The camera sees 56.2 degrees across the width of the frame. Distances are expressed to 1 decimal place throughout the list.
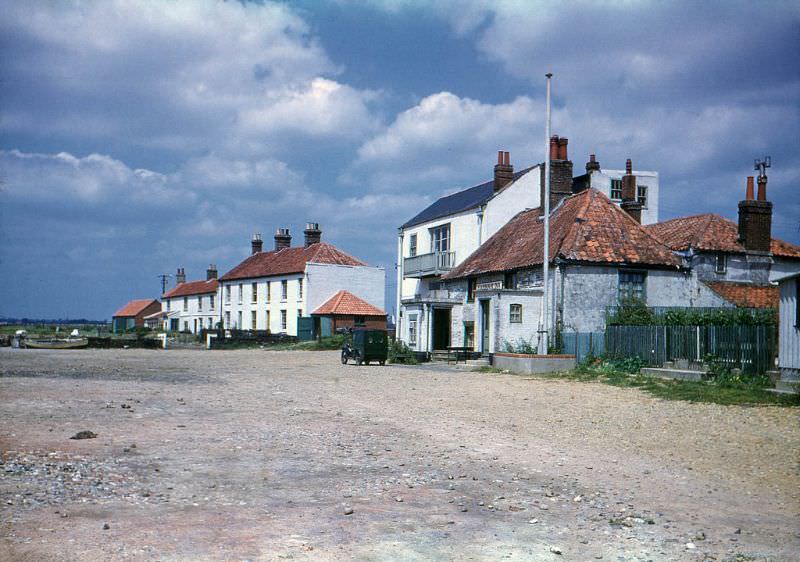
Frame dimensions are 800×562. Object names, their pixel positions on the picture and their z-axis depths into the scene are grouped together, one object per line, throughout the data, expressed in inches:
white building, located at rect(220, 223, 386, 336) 2285.9
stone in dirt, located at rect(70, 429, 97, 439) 408.2
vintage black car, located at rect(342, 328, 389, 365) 1232.2
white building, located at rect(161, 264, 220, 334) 3000.0
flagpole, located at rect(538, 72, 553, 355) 1083.9
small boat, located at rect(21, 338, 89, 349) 1958.7
